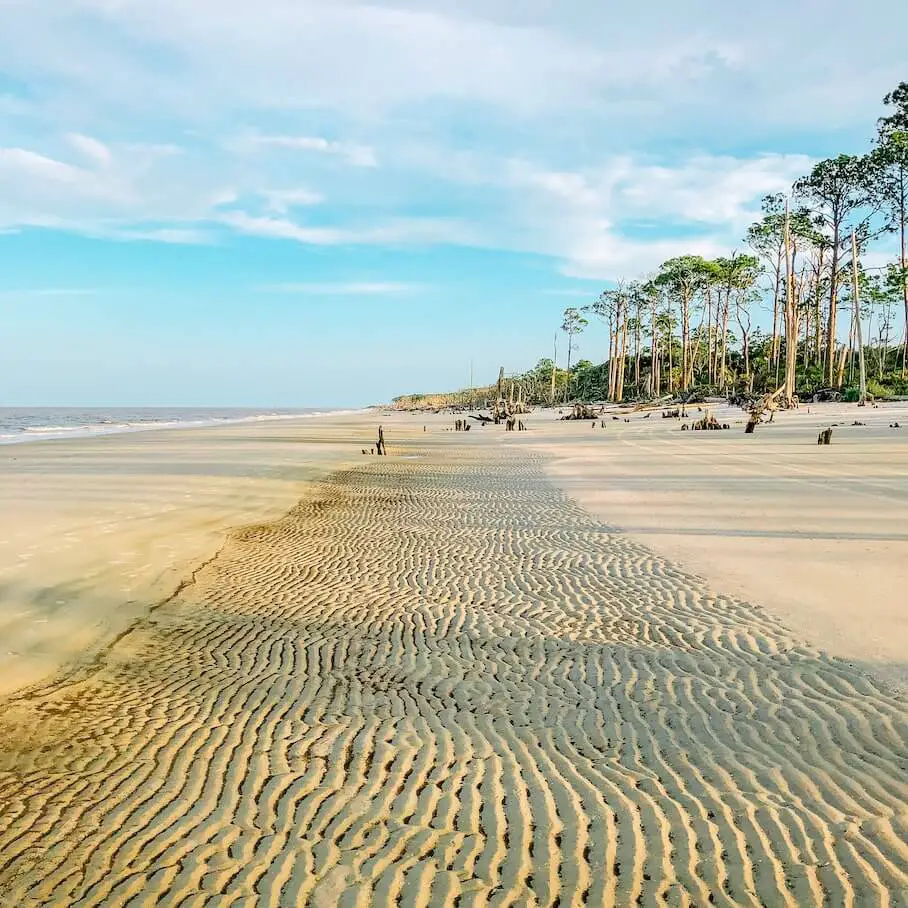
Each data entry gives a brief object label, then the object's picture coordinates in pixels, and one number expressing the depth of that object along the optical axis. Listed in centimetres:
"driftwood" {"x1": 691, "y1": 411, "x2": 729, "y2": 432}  3366
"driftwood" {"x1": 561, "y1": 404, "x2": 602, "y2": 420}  4869
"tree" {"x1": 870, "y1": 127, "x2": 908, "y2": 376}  4450
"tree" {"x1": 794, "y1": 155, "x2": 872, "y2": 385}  4772
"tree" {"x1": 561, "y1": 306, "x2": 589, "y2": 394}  9456
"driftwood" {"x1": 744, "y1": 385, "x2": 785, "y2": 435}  2972
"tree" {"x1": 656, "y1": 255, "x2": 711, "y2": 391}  6429
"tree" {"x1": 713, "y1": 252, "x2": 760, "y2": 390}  5819
